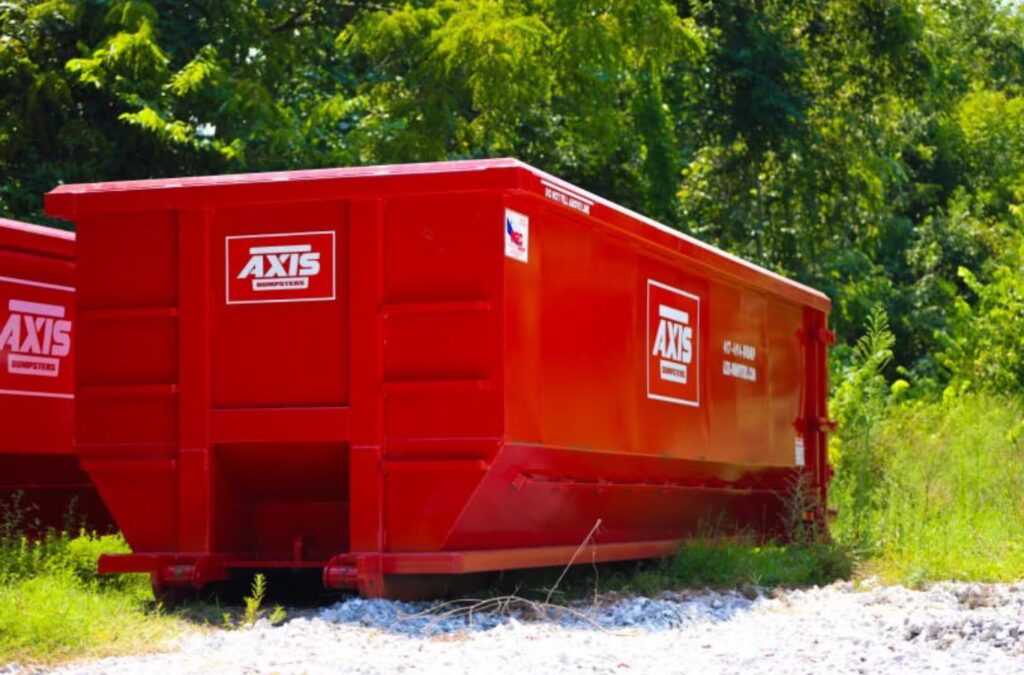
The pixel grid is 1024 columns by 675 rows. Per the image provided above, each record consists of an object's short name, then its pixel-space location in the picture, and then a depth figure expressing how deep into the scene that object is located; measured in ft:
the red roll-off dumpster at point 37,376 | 32.45
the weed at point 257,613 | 24.95
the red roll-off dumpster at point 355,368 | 26.53
